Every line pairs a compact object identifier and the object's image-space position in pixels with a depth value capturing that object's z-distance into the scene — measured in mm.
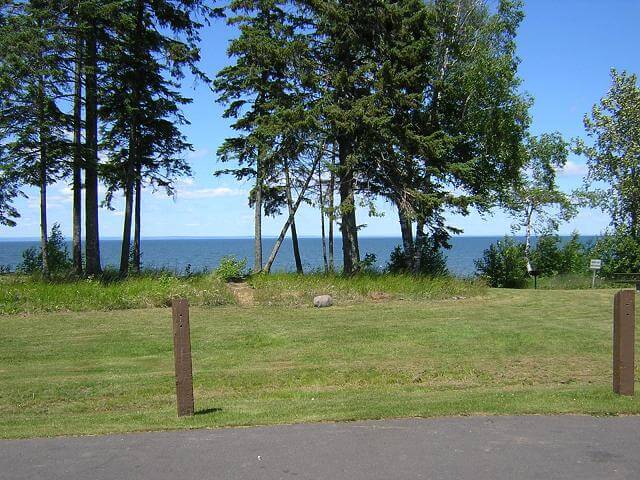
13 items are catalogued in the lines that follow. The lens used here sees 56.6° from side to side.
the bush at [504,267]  28141
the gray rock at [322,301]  16469
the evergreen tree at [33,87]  17984
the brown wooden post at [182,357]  6375
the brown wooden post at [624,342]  6688
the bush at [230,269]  20125
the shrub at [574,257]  30055
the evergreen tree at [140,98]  21281
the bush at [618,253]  27531
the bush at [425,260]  23547
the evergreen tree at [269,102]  20578
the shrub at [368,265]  21806
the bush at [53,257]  24219
